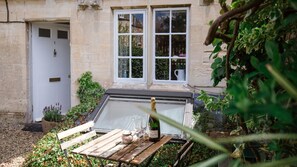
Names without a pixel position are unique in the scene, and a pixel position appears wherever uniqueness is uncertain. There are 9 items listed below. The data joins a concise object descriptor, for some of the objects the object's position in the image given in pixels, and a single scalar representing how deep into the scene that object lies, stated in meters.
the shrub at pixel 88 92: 6.57
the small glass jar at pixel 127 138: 3.49
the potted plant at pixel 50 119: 6.68
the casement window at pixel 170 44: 6.51
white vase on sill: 6.56
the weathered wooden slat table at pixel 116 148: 3.01
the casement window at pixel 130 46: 6.72
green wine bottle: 3.62
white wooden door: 7.45
